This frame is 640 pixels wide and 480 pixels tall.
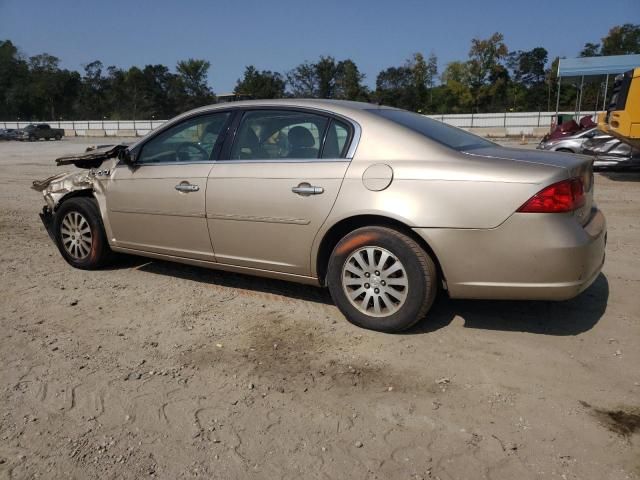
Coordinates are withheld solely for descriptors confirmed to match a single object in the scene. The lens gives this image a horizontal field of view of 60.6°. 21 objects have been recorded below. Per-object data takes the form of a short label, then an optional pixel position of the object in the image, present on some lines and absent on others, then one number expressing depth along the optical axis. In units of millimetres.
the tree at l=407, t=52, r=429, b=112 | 70450
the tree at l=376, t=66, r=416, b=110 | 66062
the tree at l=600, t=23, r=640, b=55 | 62906
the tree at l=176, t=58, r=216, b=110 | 81362
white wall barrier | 42469
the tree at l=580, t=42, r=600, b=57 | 67206
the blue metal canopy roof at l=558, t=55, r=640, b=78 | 26531
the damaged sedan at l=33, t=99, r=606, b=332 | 3365
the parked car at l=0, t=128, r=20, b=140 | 46062
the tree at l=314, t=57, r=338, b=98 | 71225
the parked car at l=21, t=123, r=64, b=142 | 46062
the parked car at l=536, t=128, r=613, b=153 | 14953
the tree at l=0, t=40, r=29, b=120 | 80312
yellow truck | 11545
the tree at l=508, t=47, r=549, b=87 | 70750
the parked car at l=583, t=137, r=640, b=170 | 13805
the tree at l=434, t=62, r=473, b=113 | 65688
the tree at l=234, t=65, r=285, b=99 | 72125
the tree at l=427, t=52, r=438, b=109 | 71562
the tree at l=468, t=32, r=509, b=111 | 64631
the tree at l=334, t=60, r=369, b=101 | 67812
